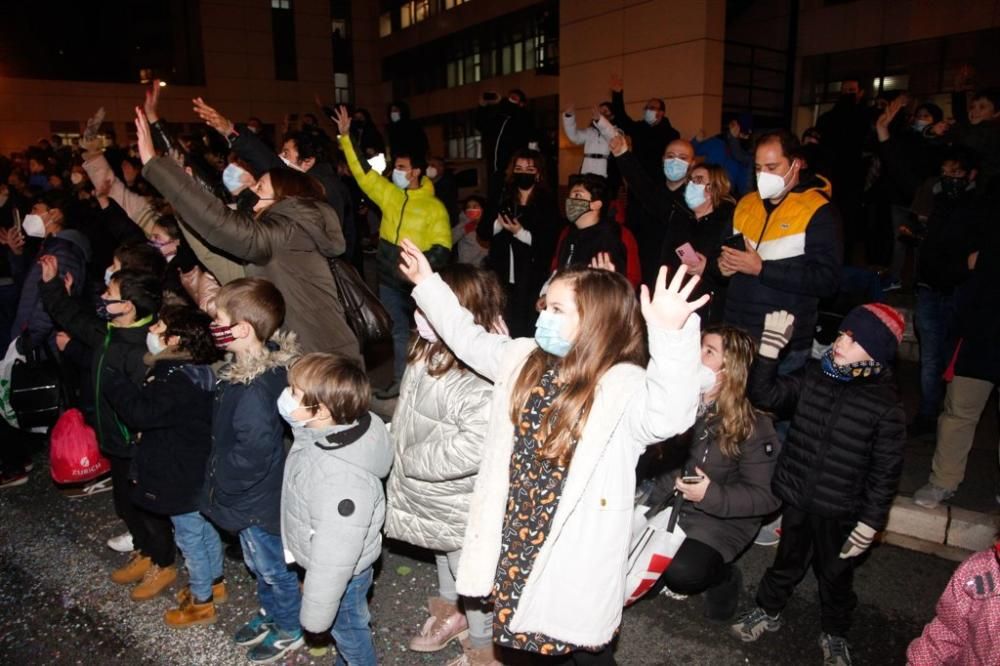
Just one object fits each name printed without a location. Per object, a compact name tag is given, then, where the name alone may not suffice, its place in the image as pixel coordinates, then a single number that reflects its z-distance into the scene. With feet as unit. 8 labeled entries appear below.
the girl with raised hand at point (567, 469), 7.36
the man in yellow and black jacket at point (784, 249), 12.51
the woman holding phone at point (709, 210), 15.30
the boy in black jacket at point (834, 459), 9.82
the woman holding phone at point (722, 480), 11.10
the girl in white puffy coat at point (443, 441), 9.45
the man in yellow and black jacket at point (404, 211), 18.75
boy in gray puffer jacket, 8.88
